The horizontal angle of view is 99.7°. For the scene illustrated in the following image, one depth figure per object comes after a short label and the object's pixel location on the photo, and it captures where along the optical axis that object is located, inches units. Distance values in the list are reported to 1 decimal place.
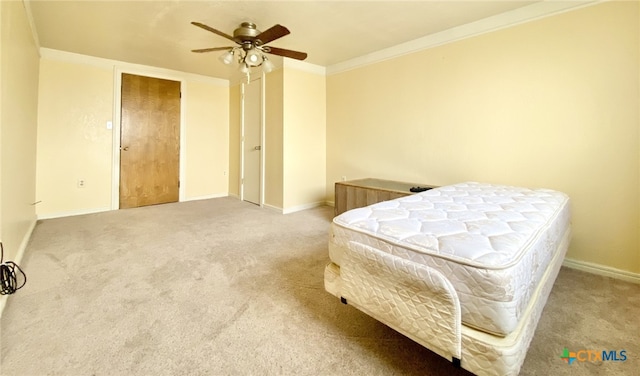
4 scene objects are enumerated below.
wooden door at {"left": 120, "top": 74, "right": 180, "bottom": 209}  159.6
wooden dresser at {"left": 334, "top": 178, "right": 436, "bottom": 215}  110.2
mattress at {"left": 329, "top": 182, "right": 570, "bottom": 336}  34.0
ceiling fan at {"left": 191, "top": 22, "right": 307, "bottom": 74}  98.7
